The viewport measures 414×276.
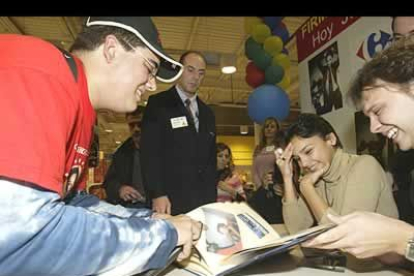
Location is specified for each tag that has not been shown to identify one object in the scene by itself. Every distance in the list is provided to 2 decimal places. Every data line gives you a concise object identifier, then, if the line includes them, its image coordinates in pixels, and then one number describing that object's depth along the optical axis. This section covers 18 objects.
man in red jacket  0.52
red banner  2.20
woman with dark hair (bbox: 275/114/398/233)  1.23
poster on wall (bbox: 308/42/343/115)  2.26
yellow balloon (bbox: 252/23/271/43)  3.22
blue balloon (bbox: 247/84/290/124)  3.10
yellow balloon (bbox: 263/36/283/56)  3.19
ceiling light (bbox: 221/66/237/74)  5.89
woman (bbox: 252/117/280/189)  2.62
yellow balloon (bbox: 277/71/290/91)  3.58
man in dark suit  1.91
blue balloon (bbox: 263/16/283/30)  3.16
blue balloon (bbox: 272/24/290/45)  3.33
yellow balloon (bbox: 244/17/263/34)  3.34
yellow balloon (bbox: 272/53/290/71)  3.31
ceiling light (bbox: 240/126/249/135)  10.12
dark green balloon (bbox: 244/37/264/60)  3.33
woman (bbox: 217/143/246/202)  2.69
